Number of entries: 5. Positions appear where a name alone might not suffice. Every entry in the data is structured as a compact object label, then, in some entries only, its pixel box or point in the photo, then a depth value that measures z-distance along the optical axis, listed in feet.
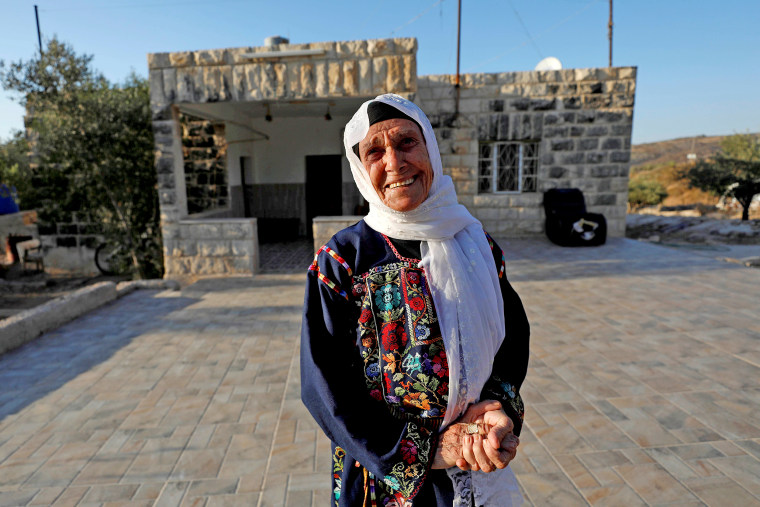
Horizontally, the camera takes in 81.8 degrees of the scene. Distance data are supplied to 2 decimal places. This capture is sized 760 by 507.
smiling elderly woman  3.98
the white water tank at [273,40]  25.57
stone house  24.04
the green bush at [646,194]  85.20
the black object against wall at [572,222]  31.71
